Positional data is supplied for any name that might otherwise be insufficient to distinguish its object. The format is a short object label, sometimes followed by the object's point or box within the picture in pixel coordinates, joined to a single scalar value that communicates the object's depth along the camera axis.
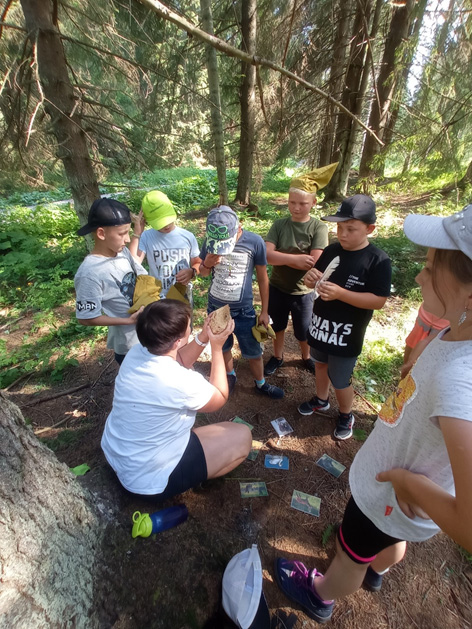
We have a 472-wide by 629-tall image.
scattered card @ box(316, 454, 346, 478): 2.39
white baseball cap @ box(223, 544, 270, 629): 1.43
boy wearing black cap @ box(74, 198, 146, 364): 2.25
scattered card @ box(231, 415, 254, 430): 2.84
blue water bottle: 1.63
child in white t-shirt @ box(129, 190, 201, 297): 2.76
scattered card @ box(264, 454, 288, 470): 2.44
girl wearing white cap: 0.77
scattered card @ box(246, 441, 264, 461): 2.51
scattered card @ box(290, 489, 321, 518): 2.15
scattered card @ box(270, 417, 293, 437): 2.74
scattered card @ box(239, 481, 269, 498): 2.22
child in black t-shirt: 2.00
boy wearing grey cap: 2.39
